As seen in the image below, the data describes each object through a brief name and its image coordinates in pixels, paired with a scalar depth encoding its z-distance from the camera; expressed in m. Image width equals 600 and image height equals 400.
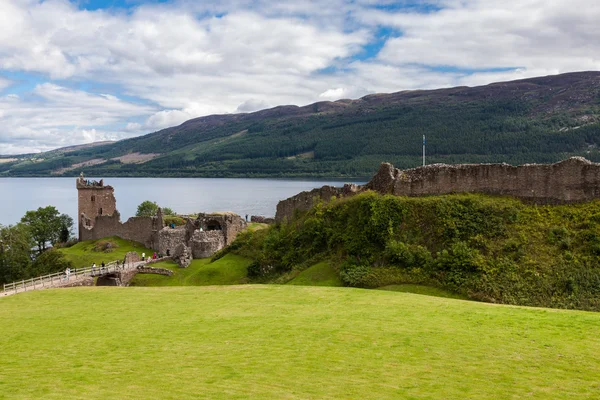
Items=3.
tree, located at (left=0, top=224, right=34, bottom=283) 58.72
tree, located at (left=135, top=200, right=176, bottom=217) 91.34
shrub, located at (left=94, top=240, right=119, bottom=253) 65.31
